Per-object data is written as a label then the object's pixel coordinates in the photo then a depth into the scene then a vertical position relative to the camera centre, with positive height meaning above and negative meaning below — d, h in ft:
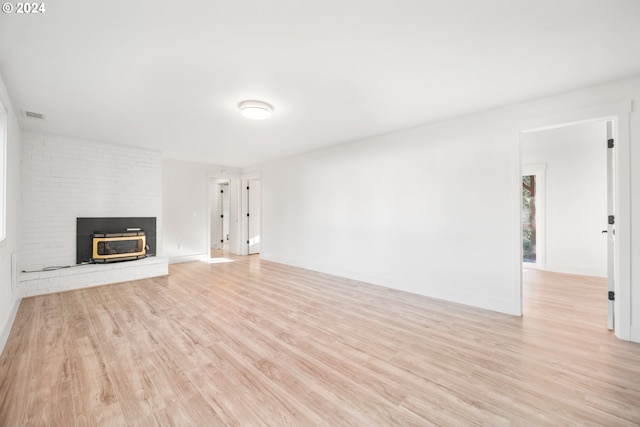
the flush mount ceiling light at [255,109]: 9.53 +4.05
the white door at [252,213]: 24.86 +0.20
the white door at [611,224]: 8.63 -0.29
